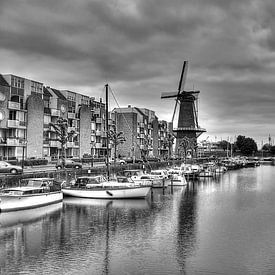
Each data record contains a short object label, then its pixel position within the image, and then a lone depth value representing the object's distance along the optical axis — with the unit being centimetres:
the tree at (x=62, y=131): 6994
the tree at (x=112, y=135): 9725
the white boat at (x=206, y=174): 11162
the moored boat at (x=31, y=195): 4419
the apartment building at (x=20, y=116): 8456
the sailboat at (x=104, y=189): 5659
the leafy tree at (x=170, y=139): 13826
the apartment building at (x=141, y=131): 14355
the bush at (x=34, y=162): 7825
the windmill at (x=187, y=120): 15838
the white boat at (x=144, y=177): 7181
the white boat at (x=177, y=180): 8188
